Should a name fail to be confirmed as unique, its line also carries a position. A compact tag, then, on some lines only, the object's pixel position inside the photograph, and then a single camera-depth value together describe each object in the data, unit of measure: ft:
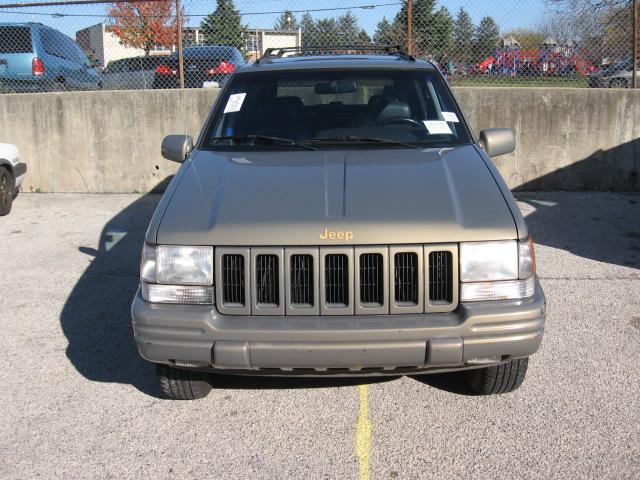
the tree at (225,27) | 41.78
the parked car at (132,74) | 42.90
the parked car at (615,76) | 34.35
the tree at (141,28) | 61.29
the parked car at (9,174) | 29.04
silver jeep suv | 11.13
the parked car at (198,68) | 38.50
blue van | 38.55
